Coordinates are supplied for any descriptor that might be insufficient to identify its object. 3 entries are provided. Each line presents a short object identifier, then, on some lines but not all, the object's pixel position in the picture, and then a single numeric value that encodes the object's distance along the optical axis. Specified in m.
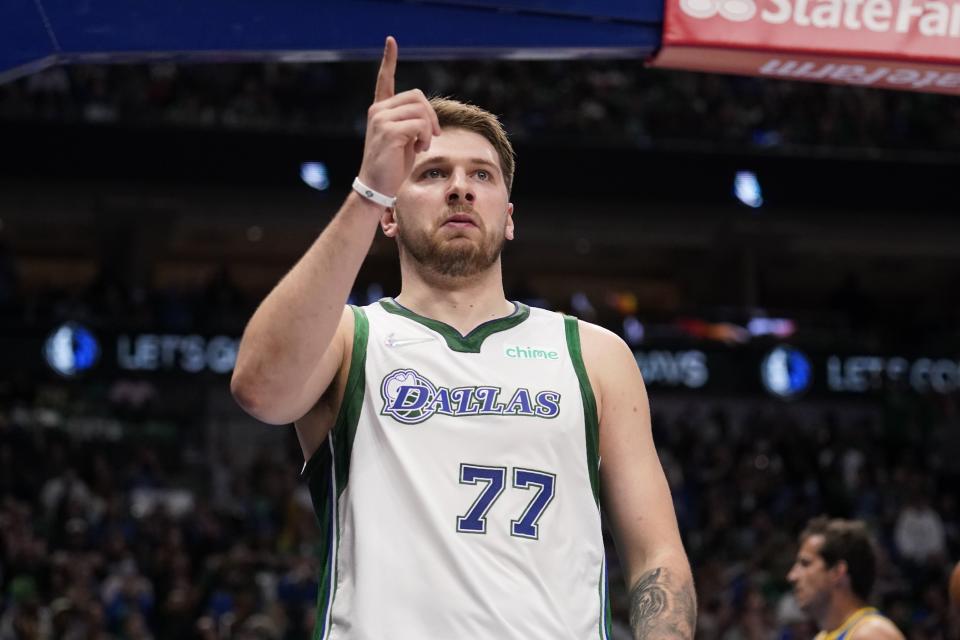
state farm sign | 8.12
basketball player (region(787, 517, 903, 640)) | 11.84
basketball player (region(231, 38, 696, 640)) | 5.03
